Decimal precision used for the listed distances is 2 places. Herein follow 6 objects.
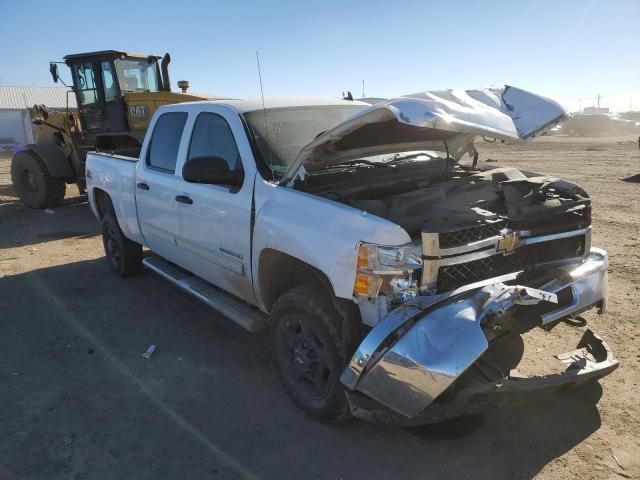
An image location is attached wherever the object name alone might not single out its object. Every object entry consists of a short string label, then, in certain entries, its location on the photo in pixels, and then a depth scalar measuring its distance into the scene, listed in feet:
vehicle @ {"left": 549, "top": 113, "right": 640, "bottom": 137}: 145.79
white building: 138.12
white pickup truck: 7.86
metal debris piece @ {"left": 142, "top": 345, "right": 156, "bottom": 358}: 13.08
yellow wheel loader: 33.40
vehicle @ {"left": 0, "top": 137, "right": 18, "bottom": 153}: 124.89
